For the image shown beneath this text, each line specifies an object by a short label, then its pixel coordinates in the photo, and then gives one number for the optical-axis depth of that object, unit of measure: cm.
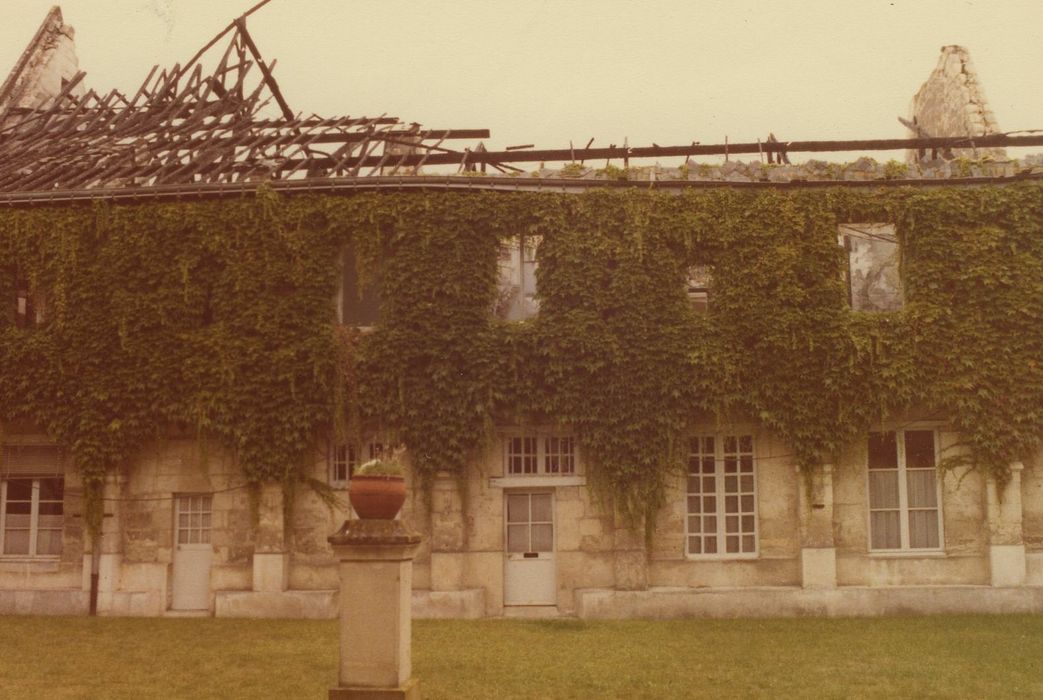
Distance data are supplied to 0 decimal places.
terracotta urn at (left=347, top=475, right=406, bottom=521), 869
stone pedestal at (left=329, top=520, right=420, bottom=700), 847
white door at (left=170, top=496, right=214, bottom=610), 1736
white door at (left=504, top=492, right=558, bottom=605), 1708
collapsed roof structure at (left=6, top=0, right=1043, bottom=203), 1805
